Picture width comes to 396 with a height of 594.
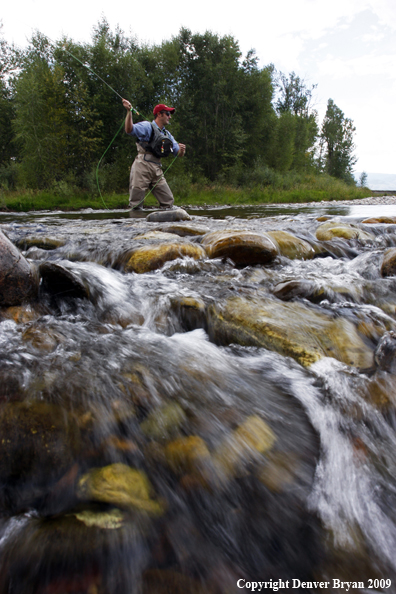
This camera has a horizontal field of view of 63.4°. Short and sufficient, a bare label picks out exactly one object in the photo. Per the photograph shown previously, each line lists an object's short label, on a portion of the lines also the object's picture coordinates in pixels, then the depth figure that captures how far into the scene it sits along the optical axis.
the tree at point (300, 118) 39.85
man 8.30
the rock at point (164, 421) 1.43
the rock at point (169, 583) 0.97
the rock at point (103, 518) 1.09
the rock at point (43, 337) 2.00
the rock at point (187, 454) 1.33
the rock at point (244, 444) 1.36
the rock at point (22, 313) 2.33
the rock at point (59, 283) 2.67
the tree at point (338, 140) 54.38
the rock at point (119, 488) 1.17
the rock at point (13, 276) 2.34
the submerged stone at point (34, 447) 1.23
